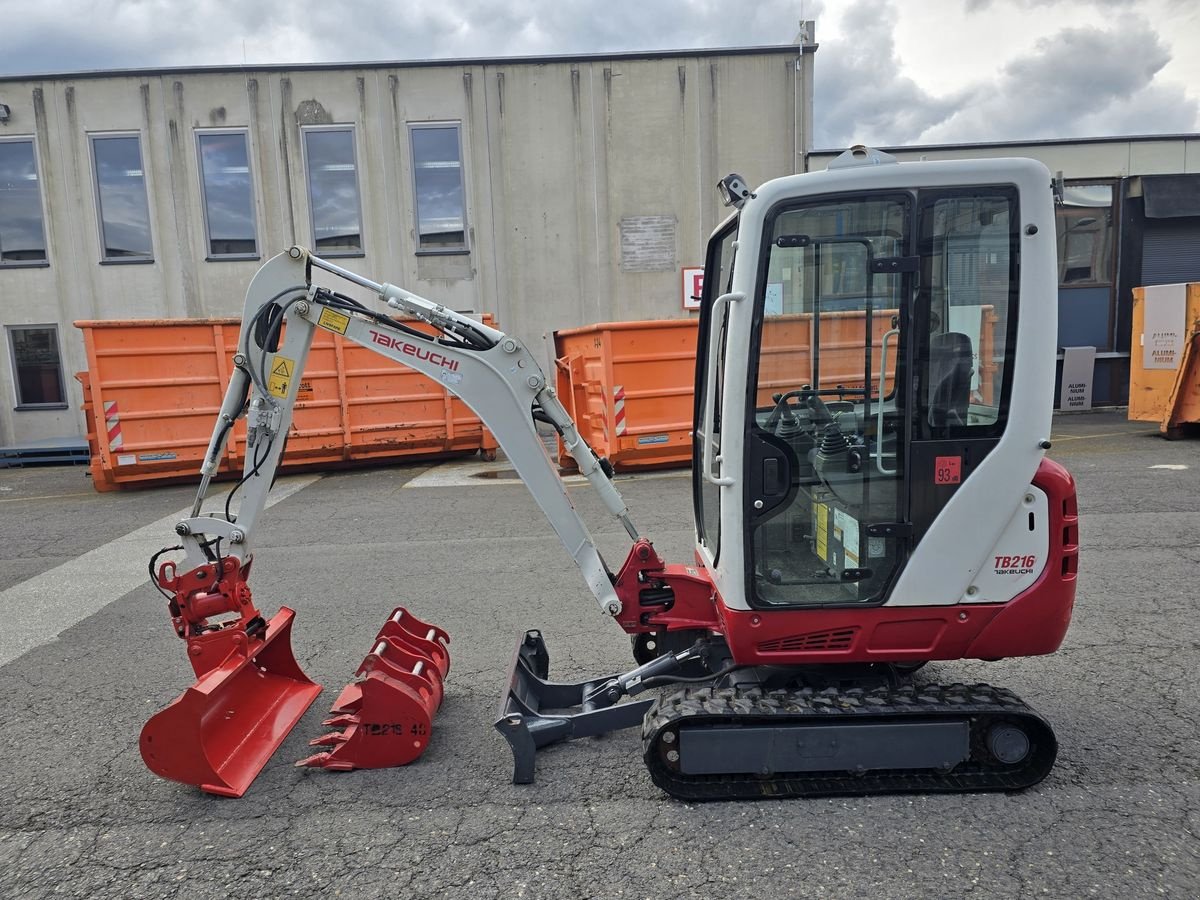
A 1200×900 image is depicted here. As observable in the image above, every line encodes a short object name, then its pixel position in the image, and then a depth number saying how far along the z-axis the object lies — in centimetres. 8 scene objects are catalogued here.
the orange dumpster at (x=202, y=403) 1129
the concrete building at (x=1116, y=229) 1655
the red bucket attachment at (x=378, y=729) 369
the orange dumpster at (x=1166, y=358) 1228
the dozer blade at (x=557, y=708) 351
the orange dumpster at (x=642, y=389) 1116
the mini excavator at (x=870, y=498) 321
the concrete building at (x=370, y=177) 1552
